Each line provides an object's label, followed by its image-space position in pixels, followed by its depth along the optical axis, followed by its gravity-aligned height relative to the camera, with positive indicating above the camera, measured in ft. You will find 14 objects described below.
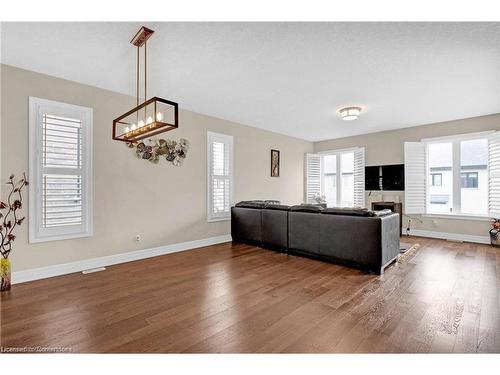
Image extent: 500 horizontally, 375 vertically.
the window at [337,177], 23.52 +1.27
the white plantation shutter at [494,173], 16.06 +1.05
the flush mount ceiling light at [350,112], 15.55 +4.79
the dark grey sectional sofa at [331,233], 11.43 -2.22
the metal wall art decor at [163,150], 14.16 +2.33
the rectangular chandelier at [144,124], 7.85 +2.11
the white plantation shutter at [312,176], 25.71 +1.40
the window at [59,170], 10.88 +0.86
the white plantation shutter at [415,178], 19.84 +0.91
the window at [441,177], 18.98 +0.98
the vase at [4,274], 9.48 -3.14
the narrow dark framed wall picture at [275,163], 22.25 +2.35
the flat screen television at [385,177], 20.80 +1.06
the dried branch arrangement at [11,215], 10.00 -1.01
